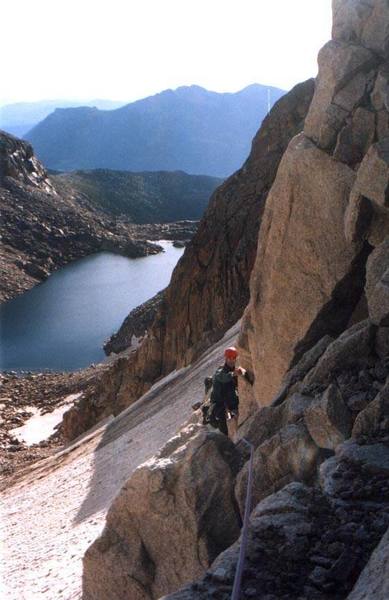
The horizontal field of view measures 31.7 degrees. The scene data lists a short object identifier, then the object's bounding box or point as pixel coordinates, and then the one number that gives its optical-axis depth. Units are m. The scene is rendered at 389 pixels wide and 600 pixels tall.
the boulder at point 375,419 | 6.48
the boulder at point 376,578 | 4.29
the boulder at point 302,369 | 9.54
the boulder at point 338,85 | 10.38
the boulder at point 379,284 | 7.73
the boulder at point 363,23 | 10.19
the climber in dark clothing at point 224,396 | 11.80
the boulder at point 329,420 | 7.20
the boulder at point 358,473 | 5.67
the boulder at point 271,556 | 5.06
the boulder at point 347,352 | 7.97
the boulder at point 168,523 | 8.60
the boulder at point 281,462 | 7.36
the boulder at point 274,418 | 8.28
